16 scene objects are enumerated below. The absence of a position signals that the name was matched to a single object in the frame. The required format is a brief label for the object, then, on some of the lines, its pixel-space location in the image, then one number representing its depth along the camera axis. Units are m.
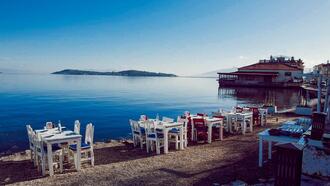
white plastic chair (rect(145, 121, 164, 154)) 10.23
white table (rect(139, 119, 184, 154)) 10.21
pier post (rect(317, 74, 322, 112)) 12.93
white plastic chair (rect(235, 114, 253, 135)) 13.35
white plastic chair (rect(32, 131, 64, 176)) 8.02
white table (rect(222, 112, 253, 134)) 13.64
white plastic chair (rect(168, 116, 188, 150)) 10.80
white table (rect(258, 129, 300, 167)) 7.56
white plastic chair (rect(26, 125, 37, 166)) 8.80
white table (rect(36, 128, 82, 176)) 7.89
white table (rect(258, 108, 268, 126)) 15.81
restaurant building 61.94
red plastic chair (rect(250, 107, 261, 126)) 15.67
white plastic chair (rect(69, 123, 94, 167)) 8.71
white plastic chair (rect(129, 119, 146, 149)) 11.12
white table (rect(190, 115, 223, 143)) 11.80
